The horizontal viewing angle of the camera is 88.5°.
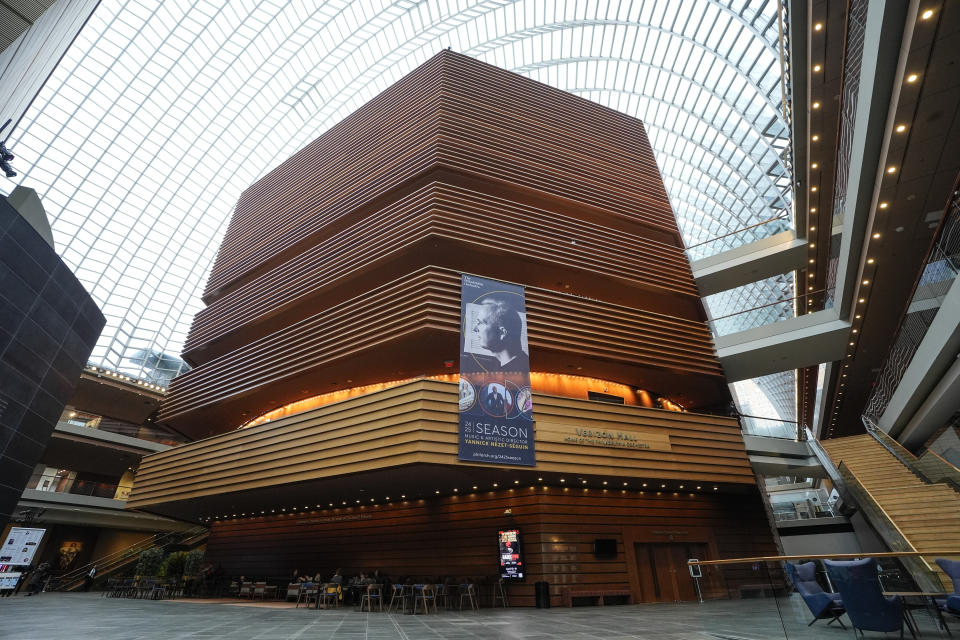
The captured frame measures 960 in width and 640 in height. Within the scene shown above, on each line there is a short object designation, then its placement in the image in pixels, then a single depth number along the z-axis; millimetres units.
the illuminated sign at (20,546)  11641
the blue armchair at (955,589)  4457
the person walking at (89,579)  19219
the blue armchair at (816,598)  4652
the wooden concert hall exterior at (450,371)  10461
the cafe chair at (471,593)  10180
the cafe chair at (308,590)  11047
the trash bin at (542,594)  10133
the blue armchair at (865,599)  4499
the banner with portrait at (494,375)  9273
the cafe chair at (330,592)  11352
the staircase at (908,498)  9305
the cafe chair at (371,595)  10130
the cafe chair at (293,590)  11781
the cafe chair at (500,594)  10609
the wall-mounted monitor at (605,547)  11141
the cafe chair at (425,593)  9805
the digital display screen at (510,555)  10633
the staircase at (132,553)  20516
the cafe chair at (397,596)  10150
